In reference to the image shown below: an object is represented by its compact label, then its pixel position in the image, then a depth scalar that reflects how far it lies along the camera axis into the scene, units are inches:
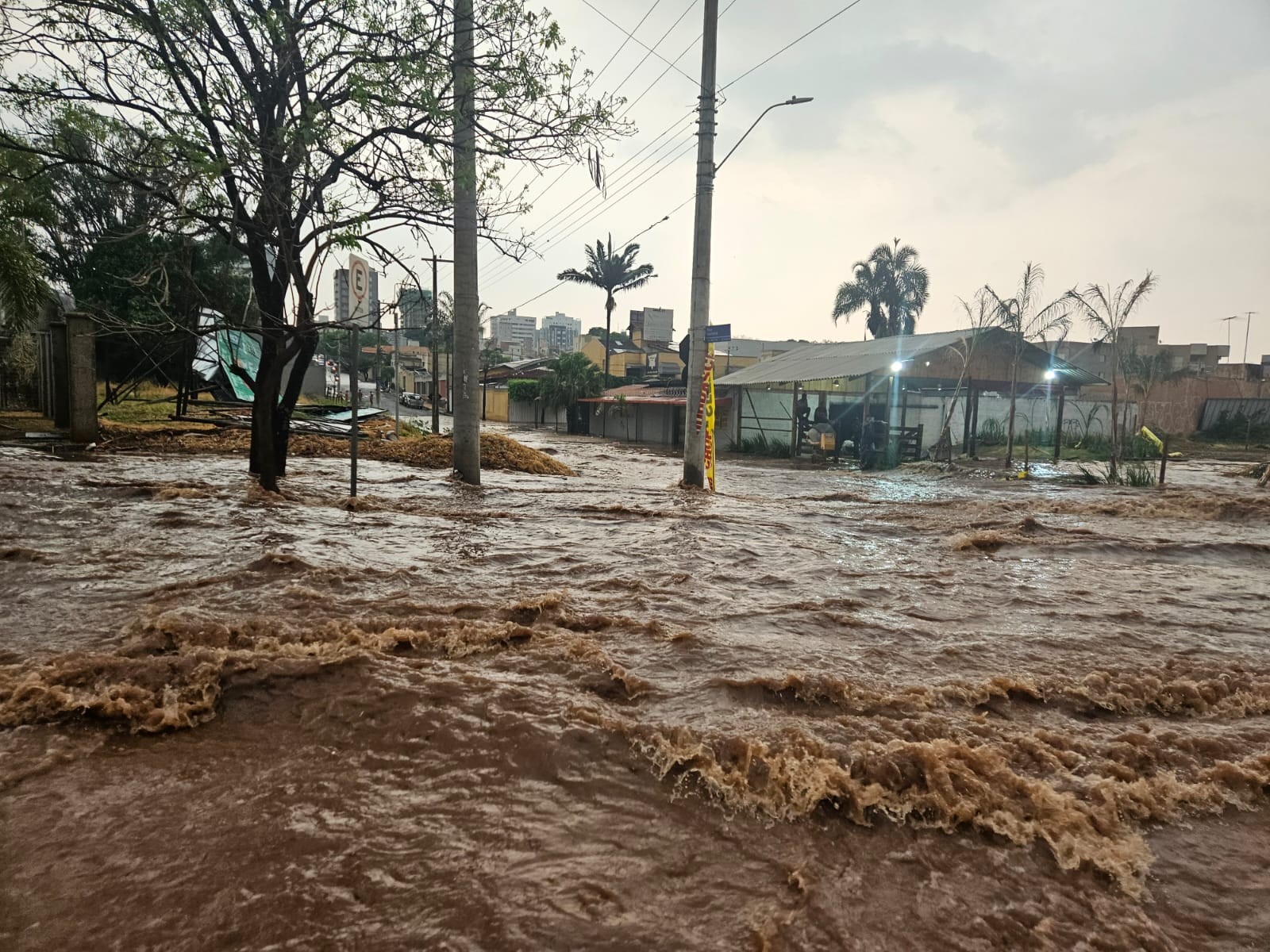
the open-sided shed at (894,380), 787.4
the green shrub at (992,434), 946.1
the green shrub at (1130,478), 559.8
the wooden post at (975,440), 828.6
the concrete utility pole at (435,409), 814.6
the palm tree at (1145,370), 1025.5
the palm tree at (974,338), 732.0
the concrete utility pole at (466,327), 362.6
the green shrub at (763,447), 889.5
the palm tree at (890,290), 1668.3
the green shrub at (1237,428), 1071.0
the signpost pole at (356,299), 293.0
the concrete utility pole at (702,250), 445.1
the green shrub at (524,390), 1620.3
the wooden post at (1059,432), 799.1
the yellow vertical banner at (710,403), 459.8
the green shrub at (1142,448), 752.3
